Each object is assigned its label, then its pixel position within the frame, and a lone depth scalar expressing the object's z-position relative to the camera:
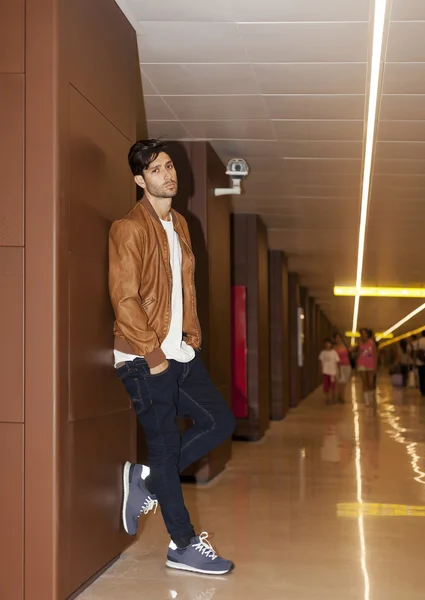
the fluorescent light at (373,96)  4.46
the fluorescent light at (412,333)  39.82
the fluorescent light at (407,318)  26.47
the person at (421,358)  17.95
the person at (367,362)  16.86
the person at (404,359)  25.01
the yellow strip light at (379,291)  20.70
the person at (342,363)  20.50
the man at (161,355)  3.66
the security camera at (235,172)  7.51
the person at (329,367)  18.02
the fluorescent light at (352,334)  46.75
